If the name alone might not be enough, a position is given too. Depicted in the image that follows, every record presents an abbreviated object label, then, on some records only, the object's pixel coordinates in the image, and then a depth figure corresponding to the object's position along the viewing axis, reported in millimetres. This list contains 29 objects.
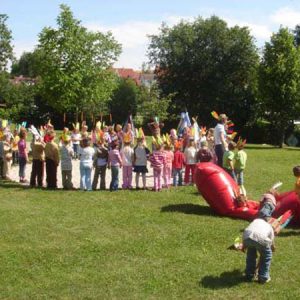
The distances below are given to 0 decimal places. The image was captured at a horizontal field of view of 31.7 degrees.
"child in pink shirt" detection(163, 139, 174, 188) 15266
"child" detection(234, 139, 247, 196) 13945
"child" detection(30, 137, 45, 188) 15266
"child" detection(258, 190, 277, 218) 8211
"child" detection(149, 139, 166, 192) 14875
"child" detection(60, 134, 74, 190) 14828
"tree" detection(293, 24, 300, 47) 59241
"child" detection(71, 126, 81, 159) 21984
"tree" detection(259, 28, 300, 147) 36562
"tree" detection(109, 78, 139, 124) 55469
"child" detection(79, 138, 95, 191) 14539
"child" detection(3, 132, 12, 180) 16812
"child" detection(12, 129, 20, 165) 19359
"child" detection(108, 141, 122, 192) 14664
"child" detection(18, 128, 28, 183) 16570
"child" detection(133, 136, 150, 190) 15070
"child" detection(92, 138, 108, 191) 14852
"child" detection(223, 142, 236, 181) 13578
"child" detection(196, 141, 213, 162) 14883
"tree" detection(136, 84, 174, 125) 46750
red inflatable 11305
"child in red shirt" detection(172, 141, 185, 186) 15781
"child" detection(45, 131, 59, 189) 14891
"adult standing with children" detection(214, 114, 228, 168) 14641
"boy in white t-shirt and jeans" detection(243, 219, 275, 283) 7254
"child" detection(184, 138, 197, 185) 15766
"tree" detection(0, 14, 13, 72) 63578
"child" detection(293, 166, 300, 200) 10344
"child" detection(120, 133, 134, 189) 15031
